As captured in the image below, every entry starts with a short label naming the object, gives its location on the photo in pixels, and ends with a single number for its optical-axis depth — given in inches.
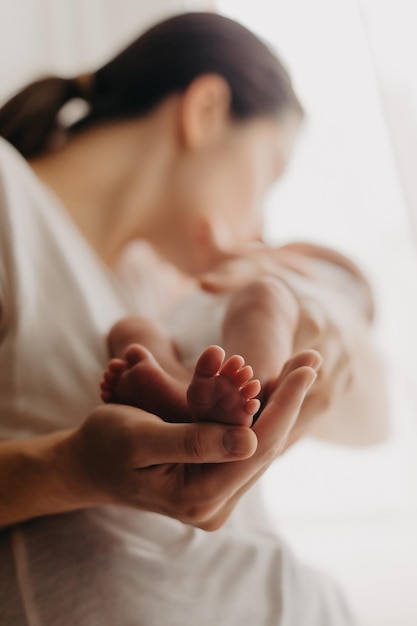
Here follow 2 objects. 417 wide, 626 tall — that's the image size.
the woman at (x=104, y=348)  19.8
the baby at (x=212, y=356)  17.8
